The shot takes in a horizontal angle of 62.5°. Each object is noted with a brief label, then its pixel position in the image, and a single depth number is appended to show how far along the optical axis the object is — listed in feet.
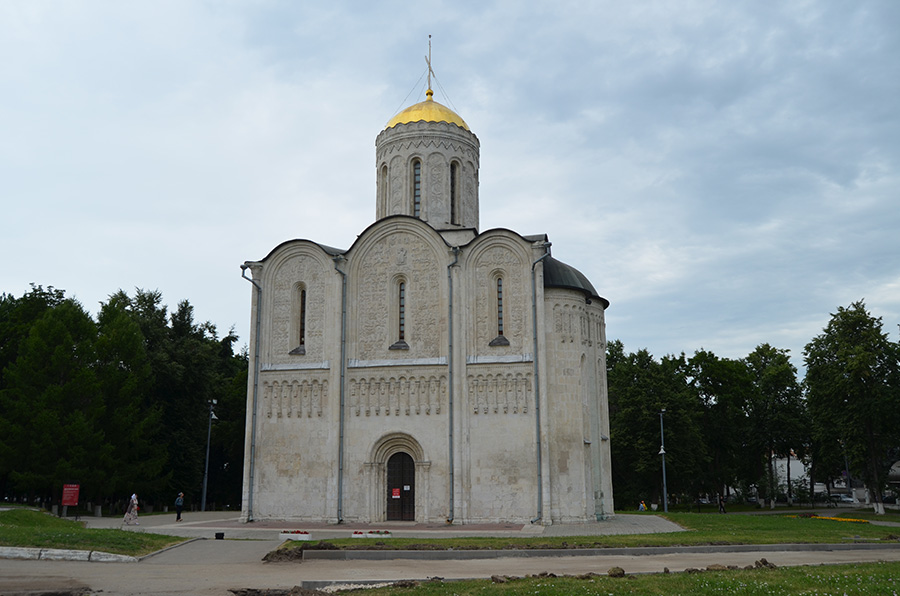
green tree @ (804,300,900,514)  111.65
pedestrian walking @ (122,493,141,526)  80.27
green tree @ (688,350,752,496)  153.38
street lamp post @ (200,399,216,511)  111.75
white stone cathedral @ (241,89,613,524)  83.41
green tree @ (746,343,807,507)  149.38
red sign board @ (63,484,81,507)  85.46
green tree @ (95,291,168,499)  98.58
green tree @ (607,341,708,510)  134.31
